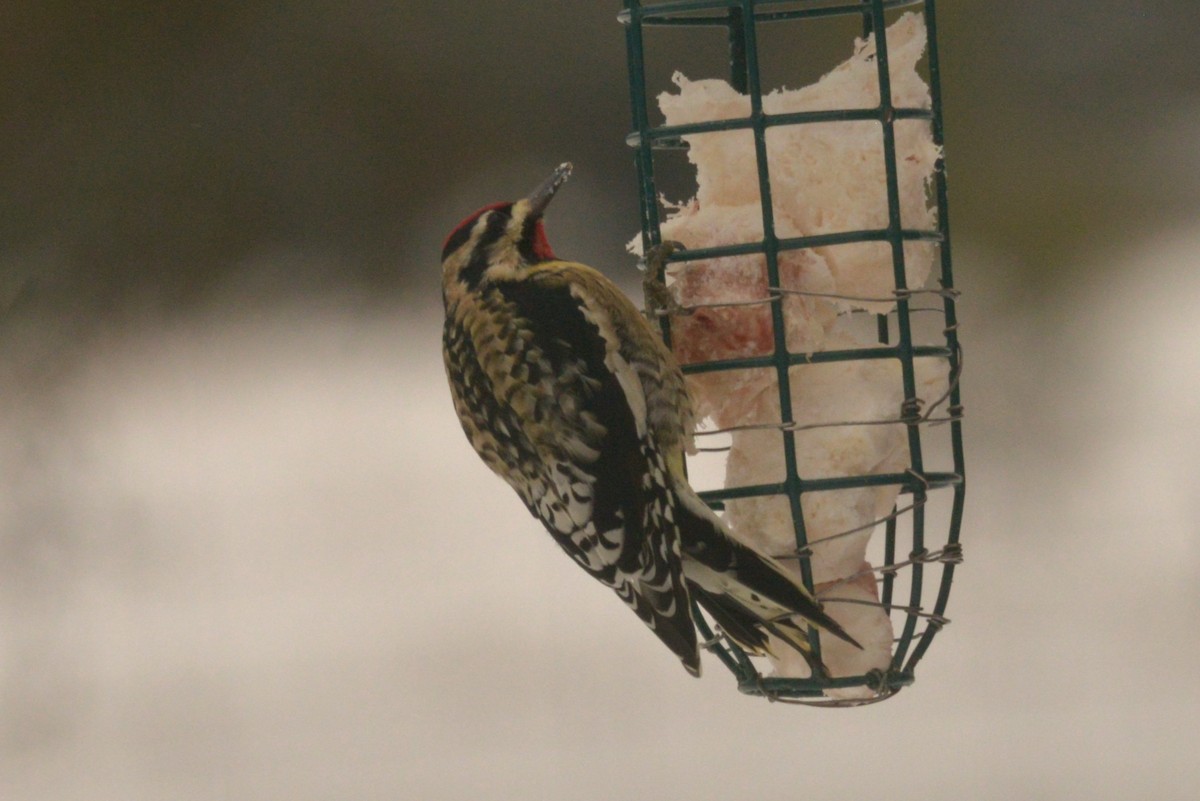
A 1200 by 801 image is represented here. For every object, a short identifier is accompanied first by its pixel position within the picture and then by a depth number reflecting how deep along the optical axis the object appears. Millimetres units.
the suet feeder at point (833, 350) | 5051
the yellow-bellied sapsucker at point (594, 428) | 5031
